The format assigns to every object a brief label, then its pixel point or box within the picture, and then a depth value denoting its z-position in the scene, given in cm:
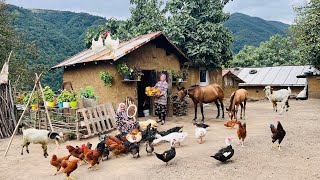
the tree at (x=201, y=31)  1794
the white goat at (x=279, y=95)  1478
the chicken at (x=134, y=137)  871
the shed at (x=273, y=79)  2808
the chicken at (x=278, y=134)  793
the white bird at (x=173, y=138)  887
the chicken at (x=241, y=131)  867
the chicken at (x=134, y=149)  848
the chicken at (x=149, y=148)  870
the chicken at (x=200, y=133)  966
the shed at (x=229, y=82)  2552
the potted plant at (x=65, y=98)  1162
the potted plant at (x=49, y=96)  1214
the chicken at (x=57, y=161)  734
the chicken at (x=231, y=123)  1180
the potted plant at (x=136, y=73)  1381
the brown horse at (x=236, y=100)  1299
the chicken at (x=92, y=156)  764
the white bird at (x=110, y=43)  836
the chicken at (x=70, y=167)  687
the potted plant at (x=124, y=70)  1332
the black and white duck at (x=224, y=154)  730
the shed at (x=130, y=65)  1362
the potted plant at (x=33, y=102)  1291
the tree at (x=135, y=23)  2133
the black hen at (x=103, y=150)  809
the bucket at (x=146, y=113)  1524
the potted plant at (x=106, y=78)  1330
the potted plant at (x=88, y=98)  1194
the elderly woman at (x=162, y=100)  1337
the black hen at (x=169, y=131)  954
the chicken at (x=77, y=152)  790
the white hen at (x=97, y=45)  800
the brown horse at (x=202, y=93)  1410
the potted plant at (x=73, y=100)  1159
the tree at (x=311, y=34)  1773
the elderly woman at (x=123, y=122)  1037
